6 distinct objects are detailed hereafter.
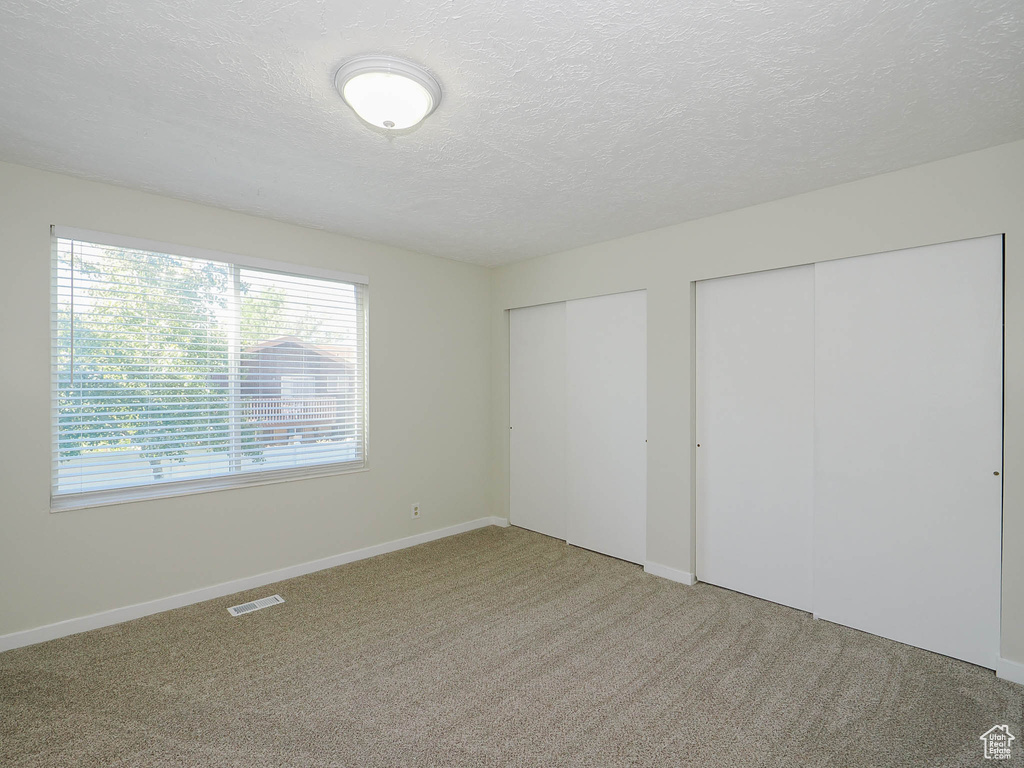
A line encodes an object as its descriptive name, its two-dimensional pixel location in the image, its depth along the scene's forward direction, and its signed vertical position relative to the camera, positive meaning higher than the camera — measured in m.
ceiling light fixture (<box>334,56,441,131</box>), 1.88 +1.11
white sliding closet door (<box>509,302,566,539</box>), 4.73 -0.35
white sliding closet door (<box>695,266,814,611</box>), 3.24 -0.34
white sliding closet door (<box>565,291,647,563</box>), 4.09 -0.35
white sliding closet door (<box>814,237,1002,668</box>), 2.58 -0.34
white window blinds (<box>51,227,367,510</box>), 2.96 +0.08
